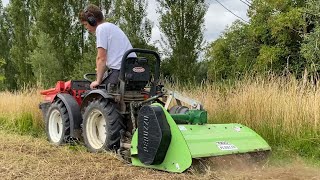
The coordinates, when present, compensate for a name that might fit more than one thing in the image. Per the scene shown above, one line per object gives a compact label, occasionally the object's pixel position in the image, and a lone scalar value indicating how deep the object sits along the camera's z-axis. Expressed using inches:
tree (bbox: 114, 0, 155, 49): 473.3
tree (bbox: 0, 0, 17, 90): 837.8
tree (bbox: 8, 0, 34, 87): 683.2
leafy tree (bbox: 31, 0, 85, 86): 550.1
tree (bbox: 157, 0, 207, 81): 460.4
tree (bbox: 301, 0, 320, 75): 381.8
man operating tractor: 155.3
